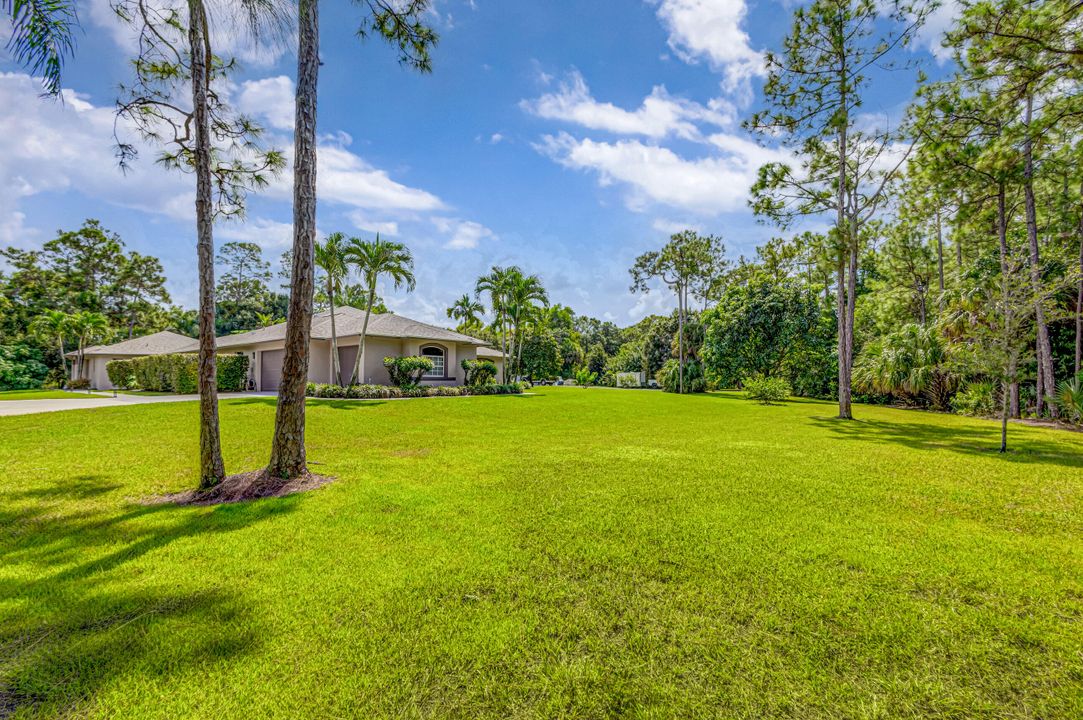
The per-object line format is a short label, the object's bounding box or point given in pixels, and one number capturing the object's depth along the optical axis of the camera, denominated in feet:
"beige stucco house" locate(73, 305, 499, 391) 72.33
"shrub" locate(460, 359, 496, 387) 75.10
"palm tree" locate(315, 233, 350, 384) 58.49
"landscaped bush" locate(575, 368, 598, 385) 134.63
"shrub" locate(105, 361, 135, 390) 75.61
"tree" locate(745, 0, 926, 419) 45.06
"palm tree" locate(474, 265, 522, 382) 83.71
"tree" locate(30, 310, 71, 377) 86.89
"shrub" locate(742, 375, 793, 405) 69.00
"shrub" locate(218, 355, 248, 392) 66.80
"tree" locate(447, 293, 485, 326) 90.16
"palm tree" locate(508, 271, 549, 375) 83.61
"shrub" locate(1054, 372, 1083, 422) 28.07
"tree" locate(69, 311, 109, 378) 87.71
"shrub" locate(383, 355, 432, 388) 67.87
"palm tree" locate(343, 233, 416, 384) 58.39
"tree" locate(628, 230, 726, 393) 94.89
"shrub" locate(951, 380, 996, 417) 48.93
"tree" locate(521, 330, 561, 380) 120.47
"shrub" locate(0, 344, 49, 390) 88.94
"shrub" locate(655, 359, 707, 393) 96.17
